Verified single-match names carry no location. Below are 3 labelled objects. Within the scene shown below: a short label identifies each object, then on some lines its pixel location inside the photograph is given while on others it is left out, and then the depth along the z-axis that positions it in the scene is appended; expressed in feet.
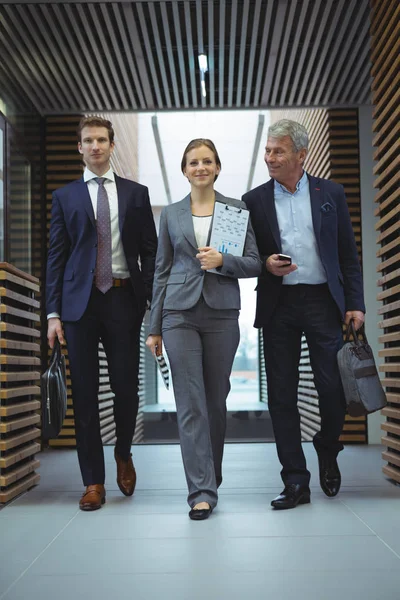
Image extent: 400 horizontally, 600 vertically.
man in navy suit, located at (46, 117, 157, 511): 13.21
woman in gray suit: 12.19
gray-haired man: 12.94
